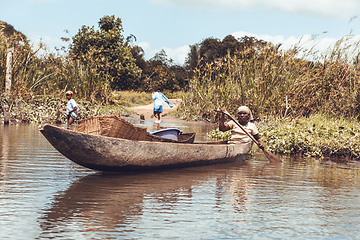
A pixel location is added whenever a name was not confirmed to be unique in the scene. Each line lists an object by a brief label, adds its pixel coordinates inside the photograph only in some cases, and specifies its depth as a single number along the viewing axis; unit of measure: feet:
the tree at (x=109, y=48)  101.35
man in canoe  29.86
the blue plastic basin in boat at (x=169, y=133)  28.13
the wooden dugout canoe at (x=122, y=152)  20.75
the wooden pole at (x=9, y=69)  54.90
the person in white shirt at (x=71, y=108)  44.60
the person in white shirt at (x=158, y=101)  61.05
